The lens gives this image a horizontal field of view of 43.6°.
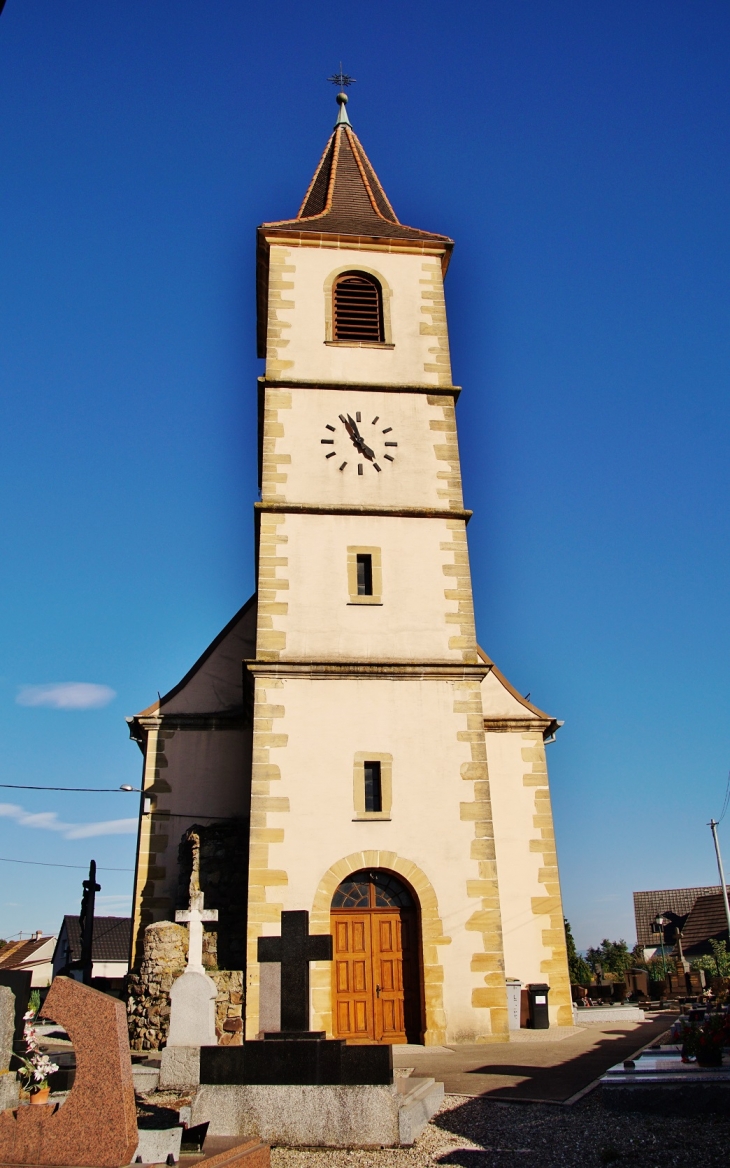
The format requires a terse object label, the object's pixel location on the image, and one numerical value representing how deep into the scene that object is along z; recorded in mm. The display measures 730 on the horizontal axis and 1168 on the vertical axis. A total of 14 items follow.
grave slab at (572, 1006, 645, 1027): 17859
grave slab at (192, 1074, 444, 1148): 7156
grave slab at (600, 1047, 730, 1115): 7227
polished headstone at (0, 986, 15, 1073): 7462
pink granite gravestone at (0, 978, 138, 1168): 6184
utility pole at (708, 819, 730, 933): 32225
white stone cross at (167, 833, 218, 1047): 10648
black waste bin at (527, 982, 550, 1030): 14734
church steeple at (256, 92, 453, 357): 19156
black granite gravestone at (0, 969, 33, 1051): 9258
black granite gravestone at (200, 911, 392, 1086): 7348
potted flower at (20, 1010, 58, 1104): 6930
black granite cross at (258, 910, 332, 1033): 8242
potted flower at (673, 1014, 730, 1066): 7812
